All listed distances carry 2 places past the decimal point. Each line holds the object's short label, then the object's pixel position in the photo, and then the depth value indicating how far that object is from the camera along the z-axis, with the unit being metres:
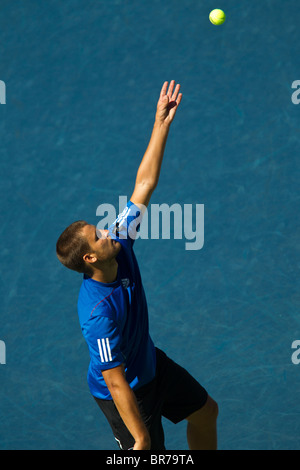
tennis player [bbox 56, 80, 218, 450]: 5.57
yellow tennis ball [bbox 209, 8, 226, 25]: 7.79
